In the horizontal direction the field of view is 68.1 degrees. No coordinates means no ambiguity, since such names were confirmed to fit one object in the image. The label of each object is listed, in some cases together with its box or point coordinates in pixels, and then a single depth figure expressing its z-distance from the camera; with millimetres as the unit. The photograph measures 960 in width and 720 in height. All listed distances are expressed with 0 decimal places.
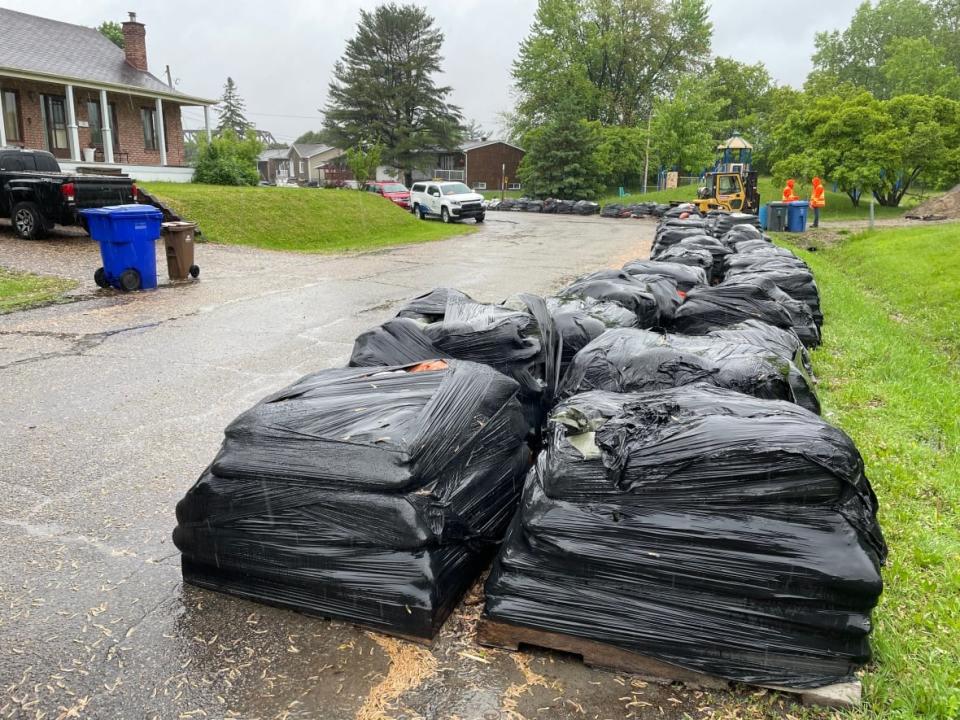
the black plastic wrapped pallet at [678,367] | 3141
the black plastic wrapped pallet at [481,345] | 3689
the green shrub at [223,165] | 23766
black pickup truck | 12617
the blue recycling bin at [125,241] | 9484
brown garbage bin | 10531
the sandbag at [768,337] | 4104
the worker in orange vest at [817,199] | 21250
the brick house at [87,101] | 23047
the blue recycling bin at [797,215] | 20875
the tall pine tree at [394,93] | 48000
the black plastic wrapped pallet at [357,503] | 2400
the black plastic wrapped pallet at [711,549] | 2115
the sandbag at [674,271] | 6680
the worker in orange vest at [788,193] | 22469
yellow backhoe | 23906
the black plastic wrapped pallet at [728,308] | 5289
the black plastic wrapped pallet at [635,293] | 5223
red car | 30719
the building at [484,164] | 60312
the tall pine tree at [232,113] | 93500
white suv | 26219
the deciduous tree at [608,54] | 54000
